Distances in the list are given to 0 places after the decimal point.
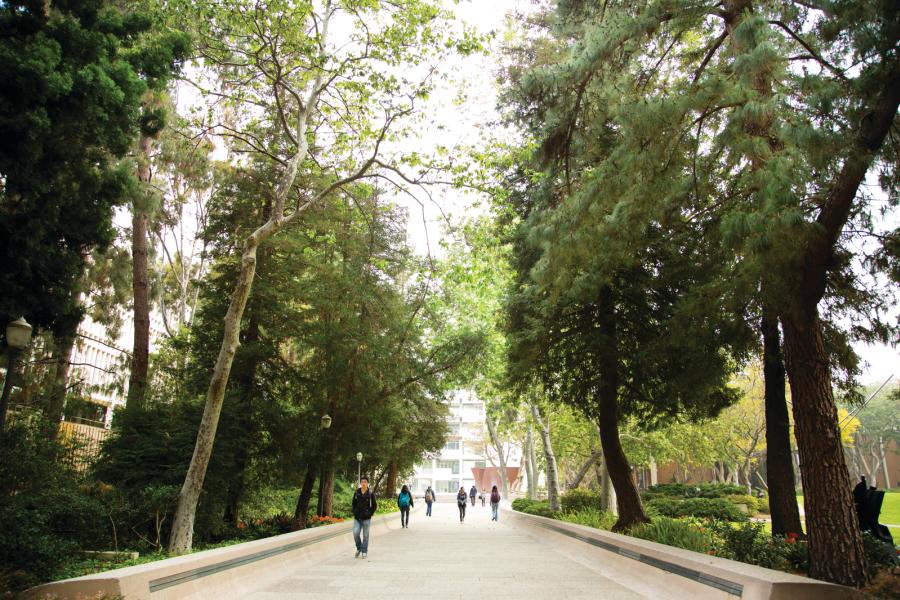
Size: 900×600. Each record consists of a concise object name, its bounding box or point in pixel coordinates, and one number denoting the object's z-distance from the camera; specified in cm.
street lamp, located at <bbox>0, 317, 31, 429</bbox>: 752
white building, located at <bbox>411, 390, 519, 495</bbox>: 9494
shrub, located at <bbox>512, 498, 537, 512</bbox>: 2865
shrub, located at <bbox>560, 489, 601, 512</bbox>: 2301
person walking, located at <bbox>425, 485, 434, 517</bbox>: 3132
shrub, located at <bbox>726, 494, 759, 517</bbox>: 2897
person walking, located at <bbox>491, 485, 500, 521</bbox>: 2801
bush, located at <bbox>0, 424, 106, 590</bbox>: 570
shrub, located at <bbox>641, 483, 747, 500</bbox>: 3189
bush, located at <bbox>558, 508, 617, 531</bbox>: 1493
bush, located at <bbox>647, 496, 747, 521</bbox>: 2388
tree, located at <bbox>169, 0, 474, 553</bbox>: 1034
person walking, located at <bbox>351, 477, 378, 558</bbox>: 1174
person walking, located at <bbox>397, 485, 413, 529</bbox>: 2163
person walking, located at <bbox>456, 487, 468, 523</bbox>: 2752
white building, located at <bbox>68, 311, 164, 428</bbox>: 1605
